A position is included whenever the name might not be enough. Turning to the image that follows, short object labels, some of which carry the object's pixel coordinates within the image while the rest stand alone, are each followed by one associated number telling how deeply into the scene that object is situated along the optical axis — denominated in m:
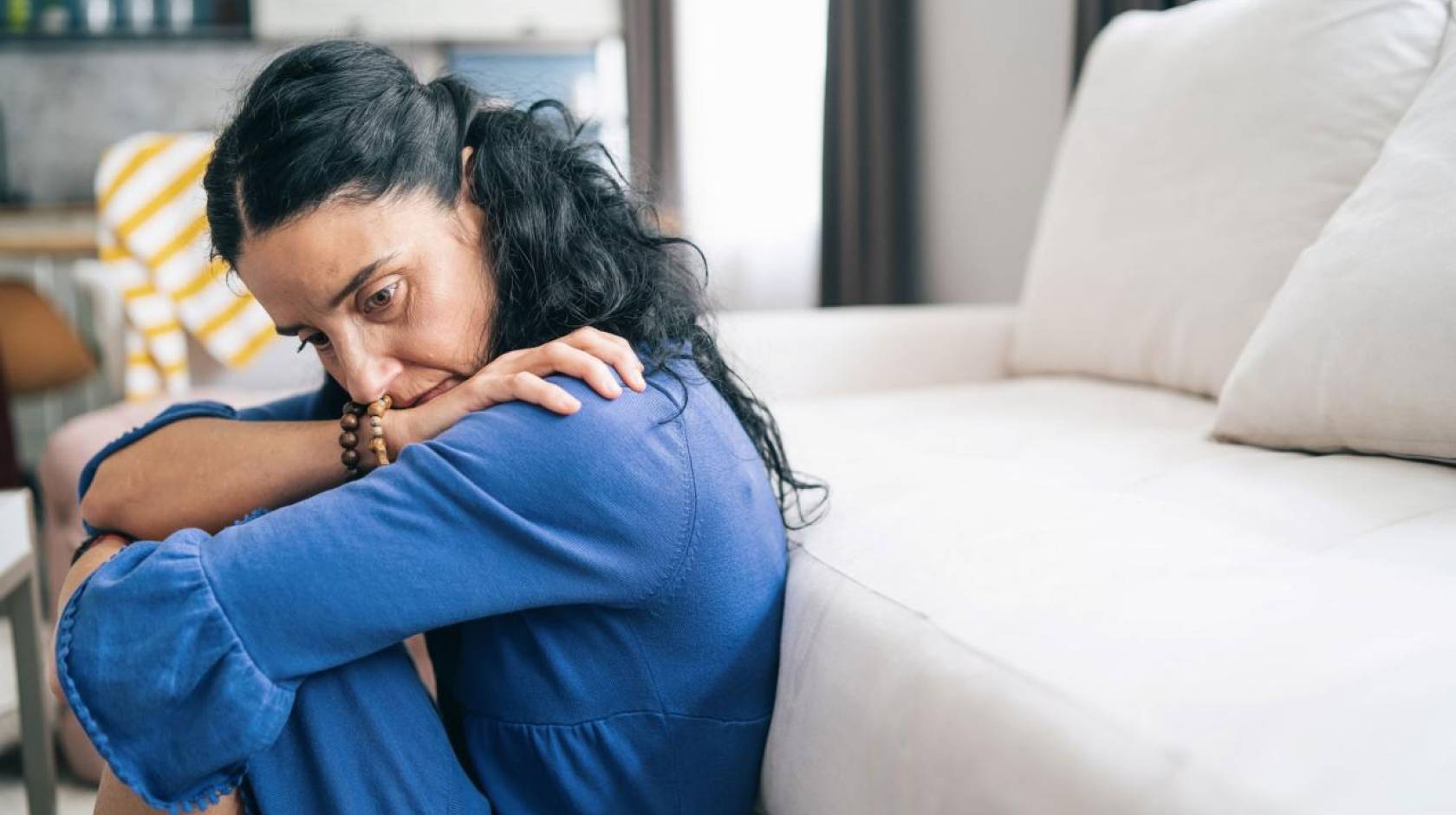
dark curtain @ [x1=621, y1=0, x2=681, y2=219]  3.36
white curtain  3.15
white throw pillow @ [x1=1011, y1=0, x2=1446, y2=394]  1.25
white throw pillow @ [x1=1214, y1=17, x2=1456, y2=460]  0.93
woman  0.69
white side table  1.29
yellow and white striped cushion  2.16
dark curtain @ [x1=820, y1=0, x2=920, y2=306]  2.87
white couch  0.55
